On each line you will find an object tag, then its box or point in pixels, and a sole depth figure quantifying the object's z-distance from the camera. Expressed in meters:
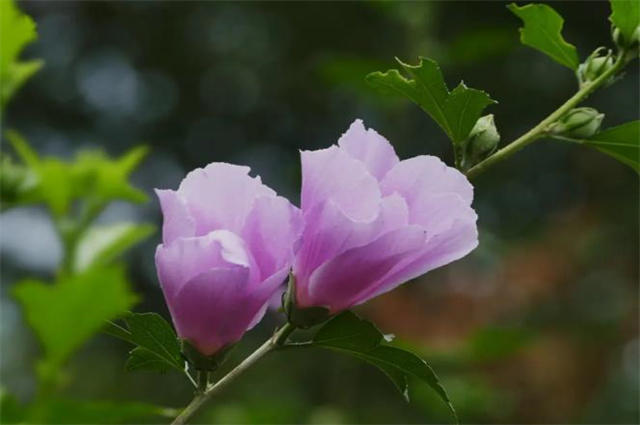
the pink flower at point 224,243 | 0.92
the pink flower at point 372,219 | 0.92
